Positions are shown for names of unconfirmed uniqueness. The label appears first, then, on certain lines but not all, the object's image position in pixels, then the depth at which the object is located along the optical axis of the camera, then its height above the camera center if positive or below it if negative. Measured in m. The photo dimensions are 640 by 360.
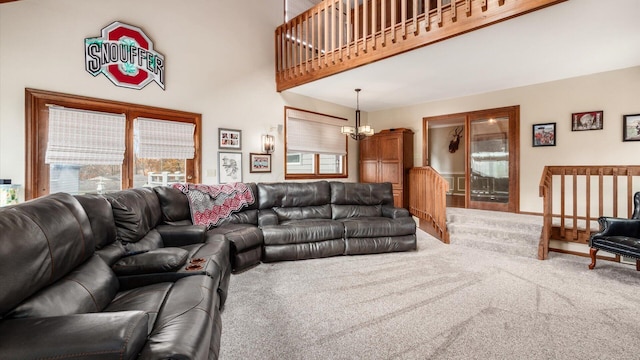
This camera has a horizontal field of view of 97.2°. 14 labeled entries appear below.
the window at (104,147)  3.28 +0.42
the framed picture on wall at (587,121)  4.72 +0.95
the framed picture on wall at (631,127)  4.43 +0.78
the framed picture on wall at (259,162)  5.41 +0.29
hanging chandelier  5.70 +0.94
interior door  5.64 +0.35
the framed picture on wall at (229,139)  4.92 +0.69
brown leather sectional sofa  1.03 -0.57
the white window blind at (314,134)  6.07 +1.00
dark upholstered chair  3.23 -0.72
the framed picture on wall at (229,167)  4.93 +0.19
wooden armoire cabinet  6.63 +0.43
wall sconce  5.53 +0.66
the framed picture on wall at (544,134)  5.16 +0.78
